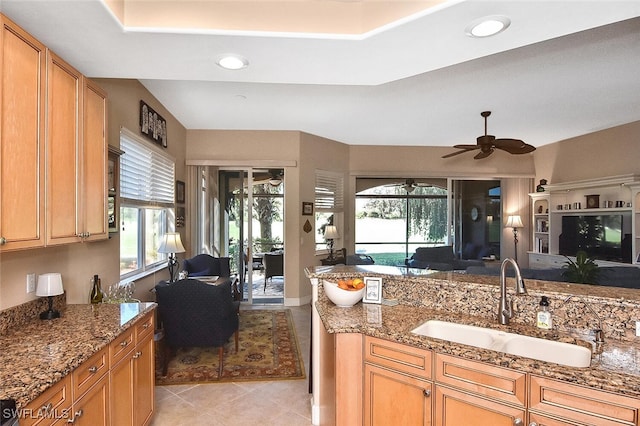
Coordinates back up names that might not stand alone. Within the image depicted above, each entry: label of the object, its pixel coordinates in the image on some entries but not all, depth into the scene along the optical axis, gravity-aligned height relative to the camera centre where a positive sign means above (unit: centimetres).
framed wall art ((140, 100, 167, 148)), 372 +104
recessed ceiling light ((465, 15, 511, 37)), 169 +95
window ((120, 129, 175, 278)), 347 +13
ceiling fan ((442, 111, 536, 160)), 439 +89
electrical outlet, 199 -39
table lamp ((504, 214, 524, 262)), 714 -19
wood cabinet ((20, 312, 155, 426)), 135 -82
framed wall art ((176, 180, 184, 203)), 505 +35
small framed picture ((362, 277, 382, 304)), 228 -49
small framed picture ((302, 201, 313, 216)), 589 +10
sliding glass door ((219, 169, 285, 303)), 595 -18
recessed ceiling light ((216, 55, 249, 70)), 211 +95
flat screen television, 529 -36
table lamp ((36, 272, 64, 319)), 195 -41
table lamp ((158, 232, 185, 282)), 388 -34
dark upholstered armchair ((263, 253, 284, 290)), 620 -87
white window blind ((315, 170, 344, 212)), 628 +44
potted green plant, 387 -64
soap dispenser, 174 -50
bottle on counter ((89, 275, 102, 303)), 250 -55
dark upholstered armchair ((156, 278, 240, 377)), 308 -87
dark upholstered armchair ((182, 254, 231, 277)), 487 -71
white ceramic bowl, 219 -50
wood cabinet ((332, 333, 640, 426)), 125 -74
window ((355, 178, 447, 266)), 839 -12
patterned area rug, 318 -145
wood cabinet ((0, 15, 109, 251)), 153 +34
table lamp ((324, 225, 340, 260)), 630 -34
